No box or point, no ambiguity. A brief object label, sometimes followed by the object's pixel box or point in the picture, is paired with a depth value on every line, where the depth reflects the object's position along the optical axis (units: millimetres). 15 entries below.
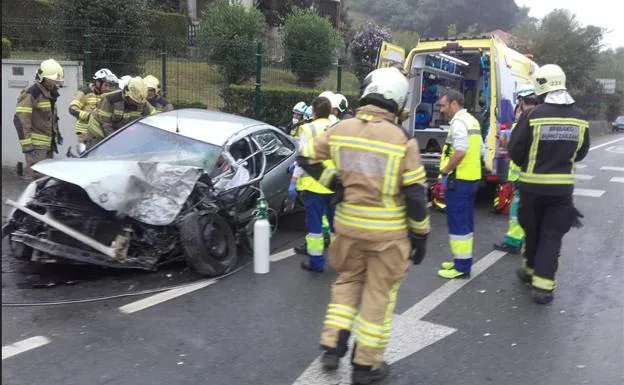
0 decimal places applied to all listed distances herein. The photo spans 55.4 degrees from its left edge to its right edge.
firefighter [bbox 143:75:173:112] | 9023
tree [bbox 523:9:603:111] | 35812
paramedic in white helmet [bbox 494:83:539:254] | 6469
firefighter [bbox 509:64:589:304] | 5008
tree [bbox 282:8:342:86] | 17969
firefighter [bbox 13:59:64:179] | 7340
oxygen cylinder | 5539
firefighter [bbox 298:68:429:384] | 3363
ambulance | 8492
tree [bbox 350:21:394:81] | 22391
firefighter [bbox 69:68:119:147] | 8727
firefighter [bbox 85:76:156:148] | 7672
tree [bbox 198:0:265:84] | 12383
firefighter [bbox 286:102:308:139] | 8266
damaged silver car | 4977
